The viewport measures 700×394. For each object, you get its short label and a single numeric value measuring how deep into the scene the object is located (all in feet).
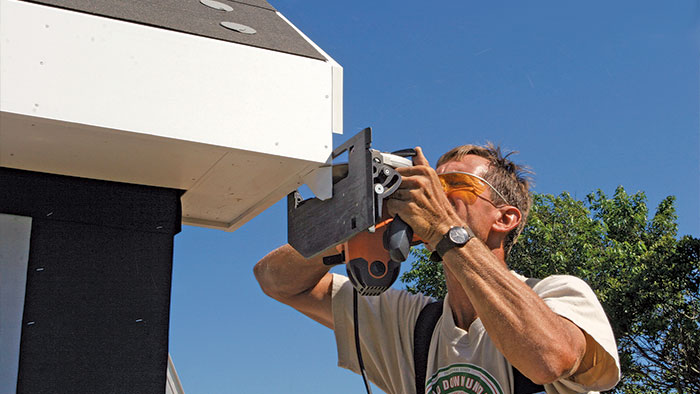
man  6.84
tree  43.32
